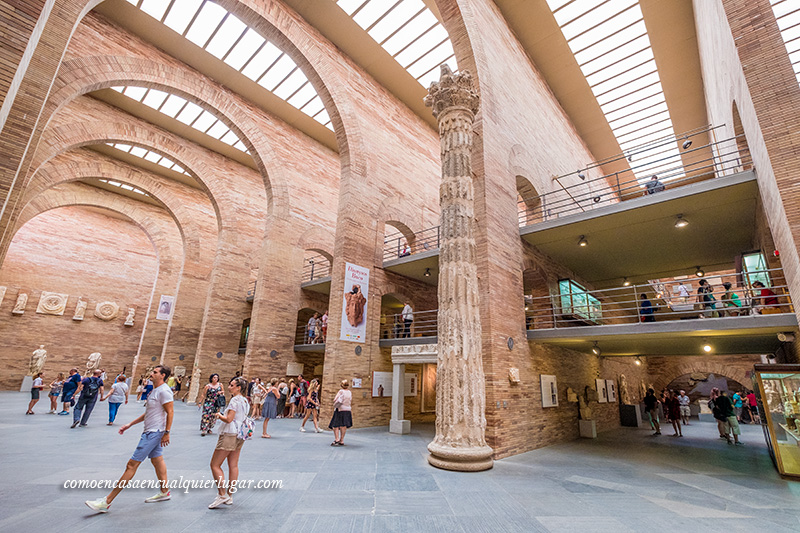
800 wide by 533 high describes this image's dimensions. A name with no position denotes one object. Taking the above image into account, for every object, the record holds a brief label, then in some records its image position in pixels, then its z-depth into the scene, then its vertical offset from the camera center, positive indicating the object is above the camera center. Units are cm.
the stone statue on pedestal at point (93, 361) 2090 -2
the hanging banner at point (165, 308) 1952 +293
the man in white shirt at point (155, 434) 395 -78
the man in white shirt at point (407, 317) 1292 +188
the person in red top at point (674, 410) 1291 -107
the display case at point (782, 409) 662 -46
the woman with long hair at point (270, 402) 946 -97
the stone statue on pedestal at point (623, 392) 1648 -61
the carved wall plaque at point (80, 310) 2144 +292
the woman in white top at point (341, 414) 848 -103
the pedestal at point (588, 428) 1167 -162
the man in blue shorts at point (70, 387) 1108 -81
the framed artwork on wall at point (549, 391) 1001 -41
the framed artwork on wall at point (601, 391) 1369 -50
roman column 680 +143
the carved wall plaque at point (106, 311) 2222 +304
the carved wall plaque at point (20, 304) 1978 +288
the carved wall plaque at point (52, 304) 2056 +311
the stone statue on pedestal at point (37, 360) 1906 -6
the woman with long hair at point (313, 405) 1037 -104
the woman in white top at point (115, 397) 952 -90
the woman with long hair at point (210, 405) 831 -93
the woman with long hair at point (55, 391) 1170 -107
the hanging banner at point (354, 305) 1186 +211
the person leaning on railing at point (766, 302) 804 +186
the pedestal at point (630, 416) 1559 -157
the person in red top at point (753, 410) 1465 -123
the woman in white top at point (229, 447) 418 -92
